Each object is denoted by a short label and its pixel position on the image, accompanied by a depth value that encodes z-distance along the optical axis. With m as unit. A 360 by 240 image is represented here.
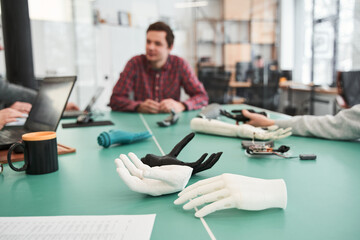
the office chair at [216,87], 4.66
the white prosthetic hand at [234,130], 1.26
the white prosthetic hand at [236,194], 0.62
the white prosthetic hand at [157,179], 0.70
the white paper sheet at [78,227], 0.56
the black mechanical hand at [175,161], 0.83
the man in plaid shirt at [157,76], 2.56
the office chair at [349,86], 3.68
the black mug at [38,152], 0.88
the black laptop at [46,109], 1.20
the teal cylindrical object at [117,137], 1.19
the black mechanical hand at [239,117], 1.55
